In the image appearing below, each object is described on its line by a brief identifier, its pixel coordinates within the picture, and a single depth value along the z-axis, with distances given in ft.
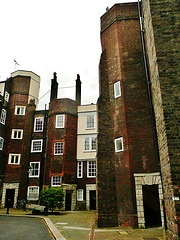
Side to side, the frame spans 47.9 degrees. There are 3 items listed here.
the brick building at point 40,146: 79.51
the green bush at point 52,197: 59.69
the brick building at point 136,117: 19.19
